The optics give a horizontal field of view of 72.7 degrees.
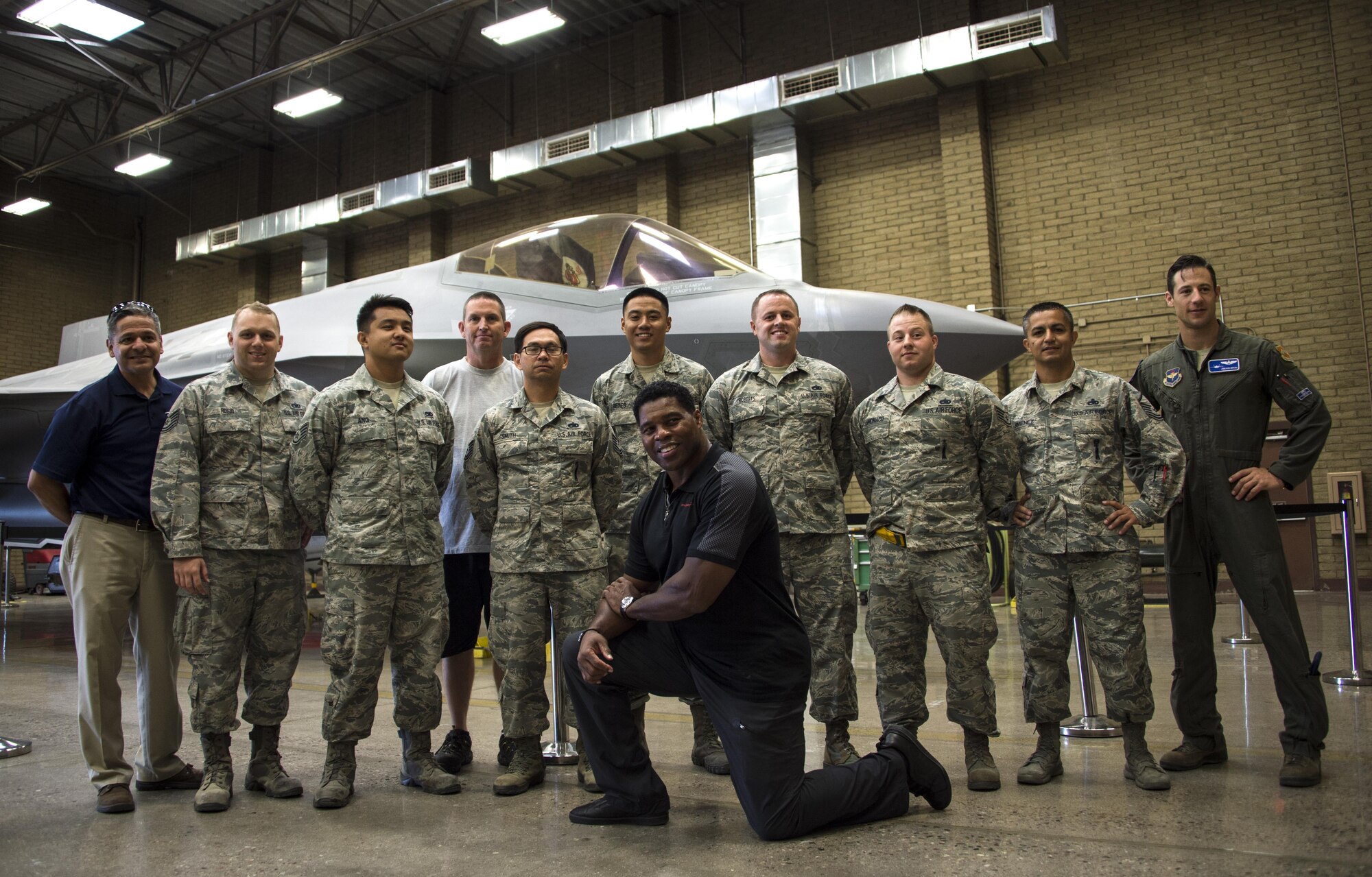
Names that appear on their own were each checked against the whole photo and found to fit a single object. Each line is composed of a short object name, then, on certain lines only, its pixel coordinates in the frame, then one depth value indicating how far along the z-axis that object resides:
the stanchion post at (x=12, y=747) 4.27
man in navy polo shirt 3.48
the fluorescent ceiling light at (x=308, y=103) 14.29
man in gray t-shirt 4.21
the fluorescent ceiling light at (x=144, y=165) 17.03
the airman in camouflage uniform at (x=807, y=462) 3.64
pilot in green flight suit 3.54
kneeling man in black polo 2.81
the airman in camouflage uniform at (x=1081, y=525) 3.45
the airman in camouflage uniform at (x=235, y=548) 3.44
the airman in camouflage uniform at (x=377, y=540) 3.41
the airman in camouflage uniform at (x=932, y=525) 3.47
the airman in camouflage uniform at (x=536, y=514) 3.57
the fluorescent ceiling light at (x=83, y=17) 12.13
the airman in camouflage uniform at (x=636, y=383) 4.11
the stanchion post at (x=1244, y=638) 7.32
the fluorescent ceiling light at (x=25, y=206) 18.66
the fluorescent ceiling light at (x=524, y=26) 12.57
